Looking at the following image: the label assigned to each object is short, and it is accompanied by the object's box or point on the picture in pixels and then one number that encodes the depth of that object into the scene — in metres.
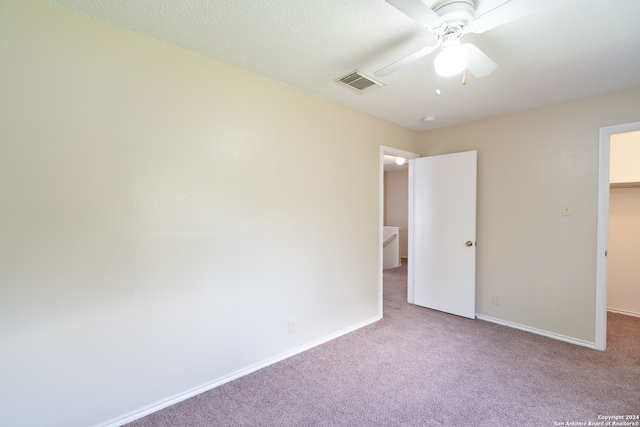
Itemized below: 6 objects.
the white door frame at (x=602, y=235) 2.59
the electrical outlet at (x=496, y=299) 3.27
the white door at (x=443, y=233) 3.39
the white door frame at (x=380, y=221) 3.36
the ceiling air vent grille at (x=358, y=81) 2.28
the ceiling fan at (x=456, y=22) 1.22
